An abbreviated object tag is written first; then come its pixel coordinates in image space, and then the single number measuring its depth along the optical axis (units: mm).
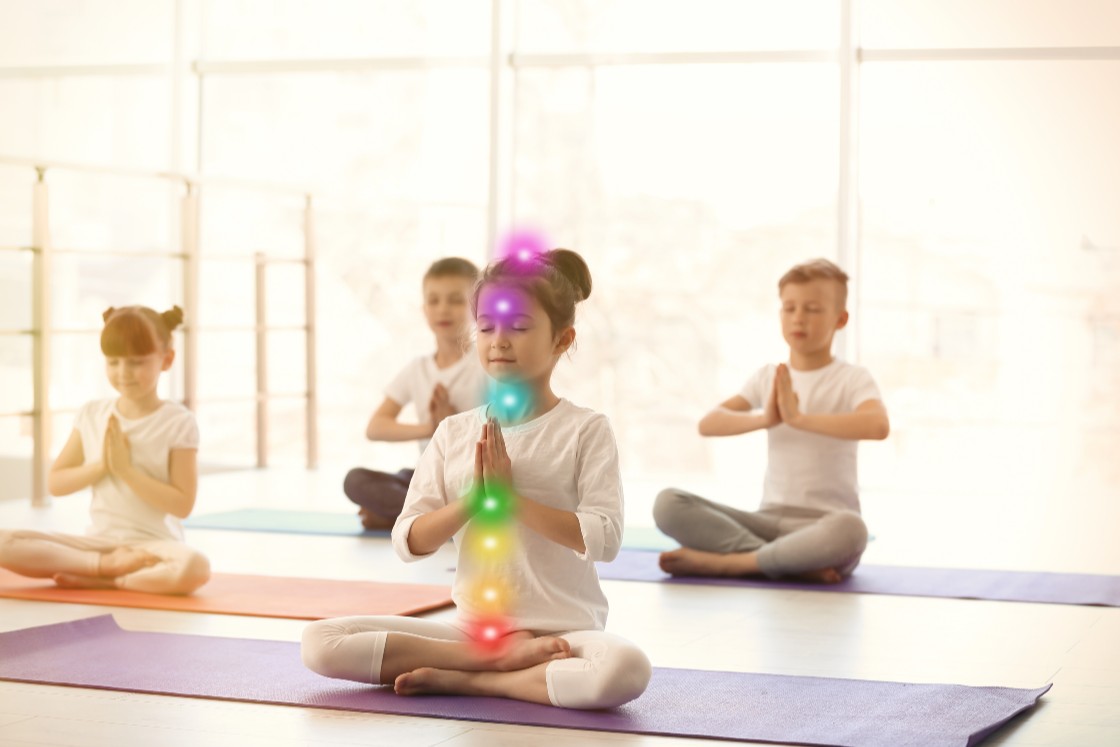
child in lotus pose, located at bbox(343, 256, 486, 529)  4098
